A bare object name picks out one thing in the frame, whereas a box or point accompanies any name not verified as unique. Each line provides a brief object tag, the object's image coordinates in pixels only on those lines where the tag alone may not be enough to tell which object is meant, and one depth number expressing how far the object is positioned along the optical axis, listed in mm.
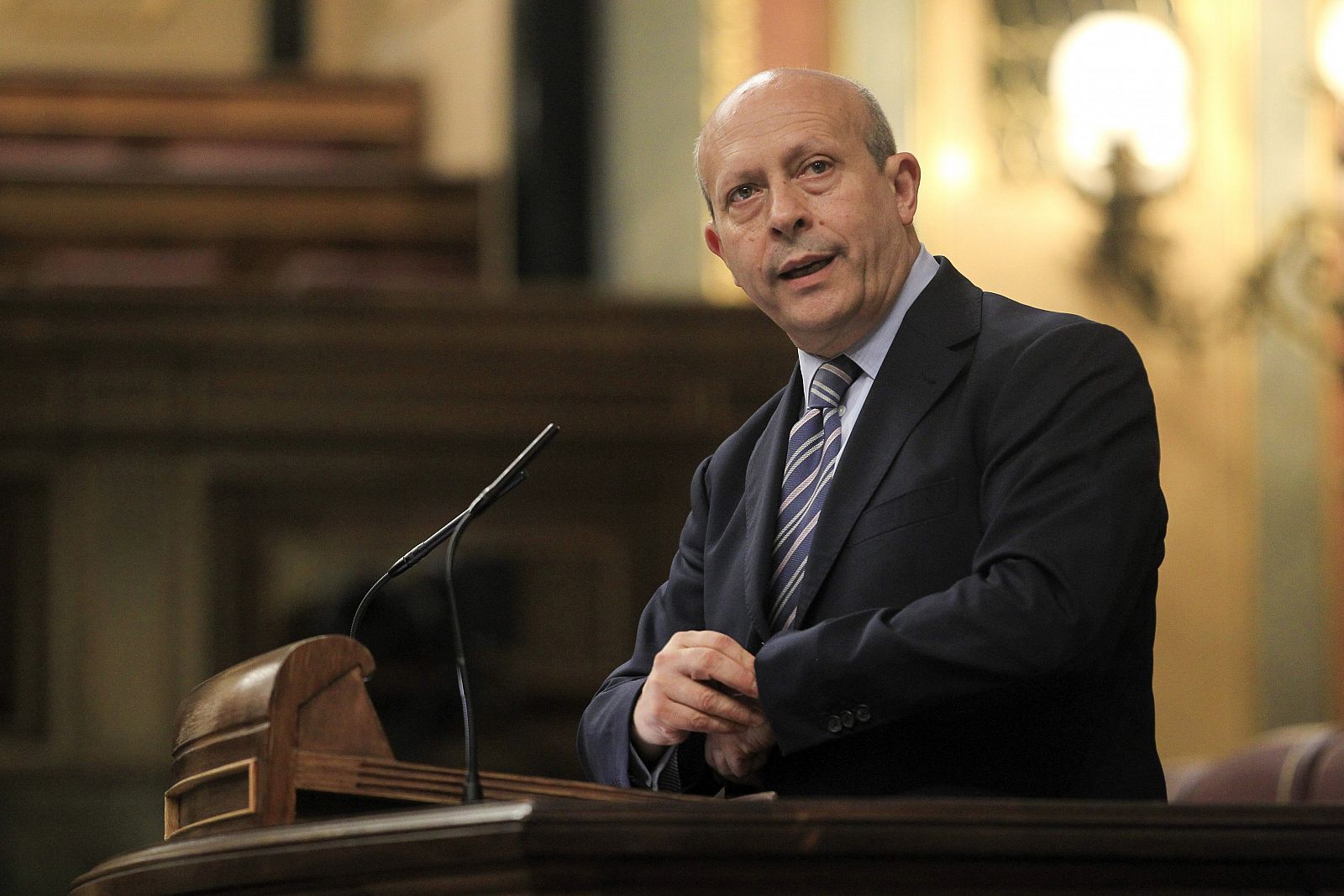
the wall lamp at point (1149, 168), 14492
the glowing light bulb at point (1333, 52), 13938
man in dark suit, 7234
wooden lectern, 6958
